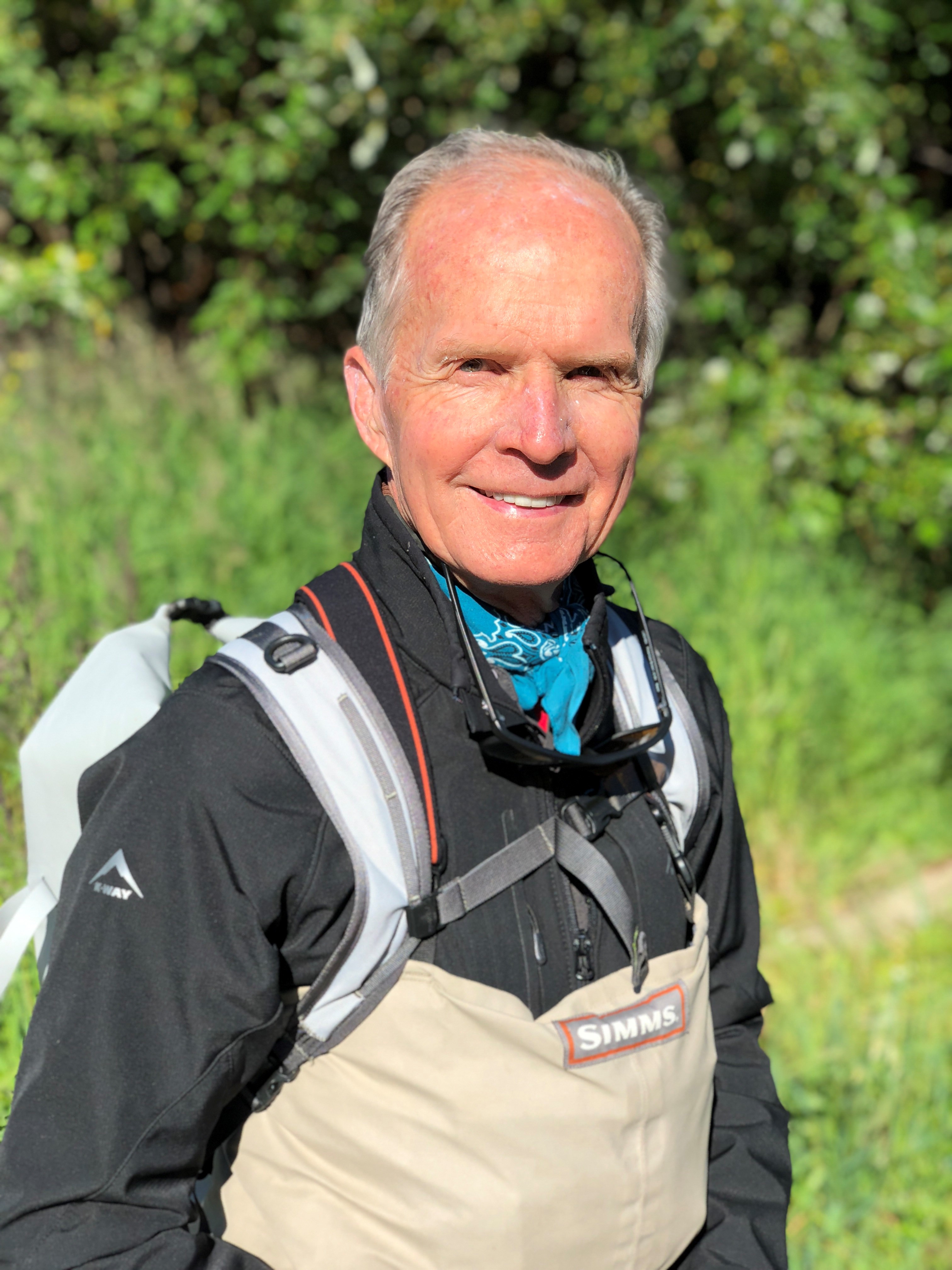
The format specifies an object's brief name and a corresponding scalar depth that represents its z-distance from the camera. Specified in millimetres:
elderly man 1043
